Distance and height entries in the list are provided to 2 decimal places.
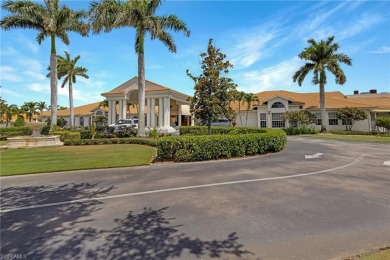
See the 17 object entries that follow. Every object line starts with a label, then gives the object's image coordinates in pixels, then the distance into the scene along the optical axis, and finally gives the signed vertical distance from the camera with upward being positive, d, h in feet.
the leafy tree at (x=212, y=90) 53.16 +9.47
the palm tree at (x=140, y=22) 63.31 +31.45
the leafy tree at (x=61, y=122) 148.96 +6.74
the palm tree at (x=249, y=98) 128.26 +17.83
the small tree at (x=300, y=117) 108.99 +5.86
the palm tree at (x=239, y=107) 129.43 +13.45
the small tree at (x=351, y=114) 103.24 +6.43
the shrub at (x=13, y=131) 90.78 +0.79
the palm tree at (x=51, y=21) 74.73 +37.63
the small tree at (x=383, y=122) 97.35 +2.57
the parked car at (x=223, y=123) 118.90 +3.48
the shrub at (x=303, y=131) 107.04 -0.84
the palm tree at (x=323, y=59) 107.96 +32.99
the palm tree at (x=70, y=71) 129.38 +35.82
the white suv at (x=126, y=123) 87.41 +3.46
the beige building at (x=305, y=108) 112.16 +11.12
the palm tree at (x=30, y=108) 208.70 +22.52
